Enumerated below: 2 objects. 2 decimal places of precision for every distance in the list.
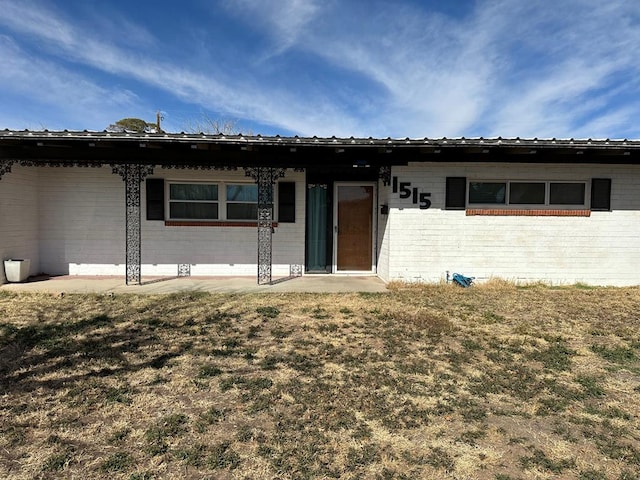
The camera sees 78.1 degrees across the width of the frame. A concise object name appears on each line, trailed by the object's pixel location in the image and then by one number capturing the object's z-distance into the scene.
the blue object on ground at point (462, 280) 8.33
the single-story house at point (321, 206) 8.00
